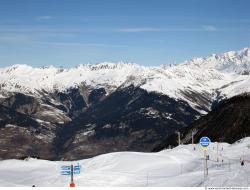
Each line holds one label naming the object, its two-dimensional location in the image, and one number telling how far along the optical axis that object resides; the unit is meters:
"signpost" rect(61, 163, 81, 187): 35.37
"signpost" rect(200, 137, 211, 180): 42.43
